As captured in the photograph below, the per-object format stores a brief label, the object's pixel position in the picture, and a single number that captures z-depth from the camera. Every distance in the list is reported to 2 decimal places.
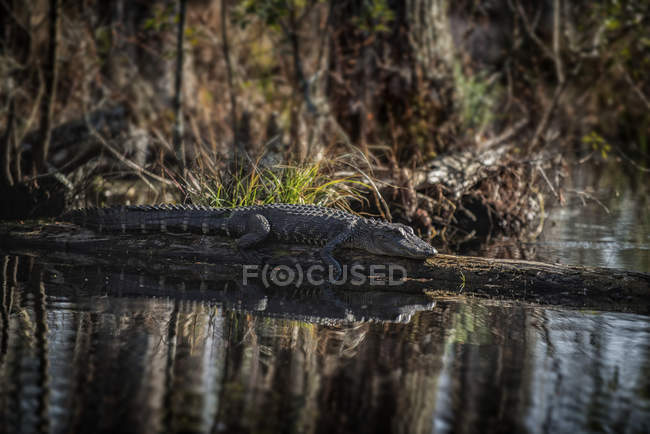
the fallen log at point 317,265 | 10.76
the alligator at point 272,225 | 11.87
